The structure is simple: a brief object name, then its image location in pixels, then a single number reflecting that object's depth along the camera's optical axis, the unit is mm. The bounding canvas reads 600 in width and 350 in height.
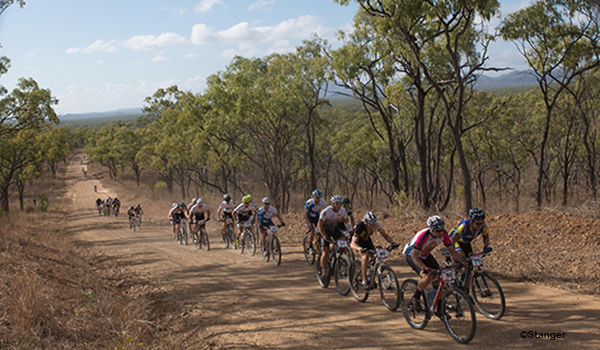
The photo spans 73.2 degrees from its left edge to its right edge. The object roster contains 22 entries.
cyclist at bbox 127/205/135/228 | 25234
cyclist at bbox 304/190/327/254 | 10539
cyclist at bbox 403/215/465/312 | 5961
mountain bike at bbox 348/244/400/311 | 6801
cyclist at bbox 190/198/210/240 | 15195
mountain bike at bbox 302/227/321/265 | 10688
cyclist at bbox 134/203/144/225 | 25188
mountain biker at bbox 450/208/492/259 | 6608
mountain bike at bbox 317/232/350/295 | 8039
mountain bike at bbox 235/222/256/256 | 12695
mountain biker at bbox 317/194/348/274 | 8328
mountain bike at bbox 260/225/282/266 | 11086
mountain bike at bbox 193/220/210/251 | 15047
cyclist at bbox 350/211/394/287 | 7328
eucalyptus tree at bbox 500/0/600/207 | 17828
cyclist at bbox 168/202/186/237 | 17906
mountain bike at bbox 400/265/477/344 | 5643
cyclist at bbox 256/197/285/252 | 11504
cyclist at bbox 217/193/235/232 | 14055
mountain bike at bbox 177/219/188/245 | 17453
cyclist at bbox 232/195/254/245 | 12547
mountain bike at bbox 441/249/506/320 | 6270
